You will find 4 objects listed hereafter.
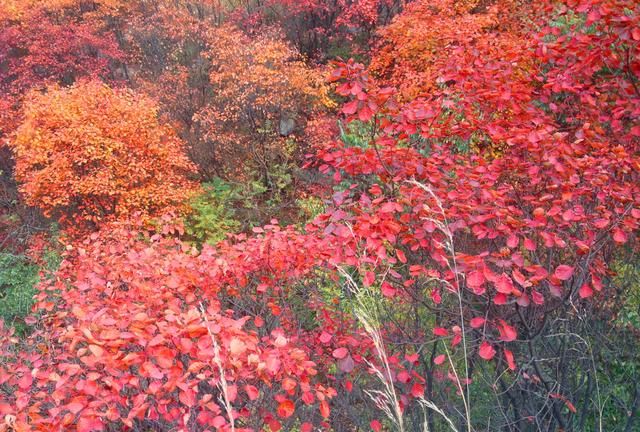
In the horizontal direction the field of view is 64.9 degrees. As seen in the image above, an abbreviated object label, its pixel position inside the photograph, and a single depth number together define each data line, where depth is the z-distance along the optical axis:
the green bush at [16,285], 10.52
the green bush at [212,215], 11.12
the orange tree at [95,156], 10.22
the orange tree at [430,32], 10.06
